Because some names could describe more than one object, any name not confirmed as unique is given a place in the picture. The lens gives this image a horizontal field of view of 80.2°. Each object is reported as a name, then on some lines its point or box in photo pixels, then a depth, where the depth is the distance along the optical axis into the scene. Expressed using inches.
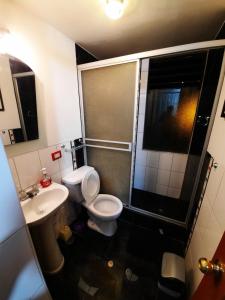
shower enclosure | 52.9
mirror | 38.8
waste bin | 40.4
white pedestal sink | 44.1
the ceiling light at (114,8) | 35.6
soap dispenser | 51.0
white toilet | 59.9
